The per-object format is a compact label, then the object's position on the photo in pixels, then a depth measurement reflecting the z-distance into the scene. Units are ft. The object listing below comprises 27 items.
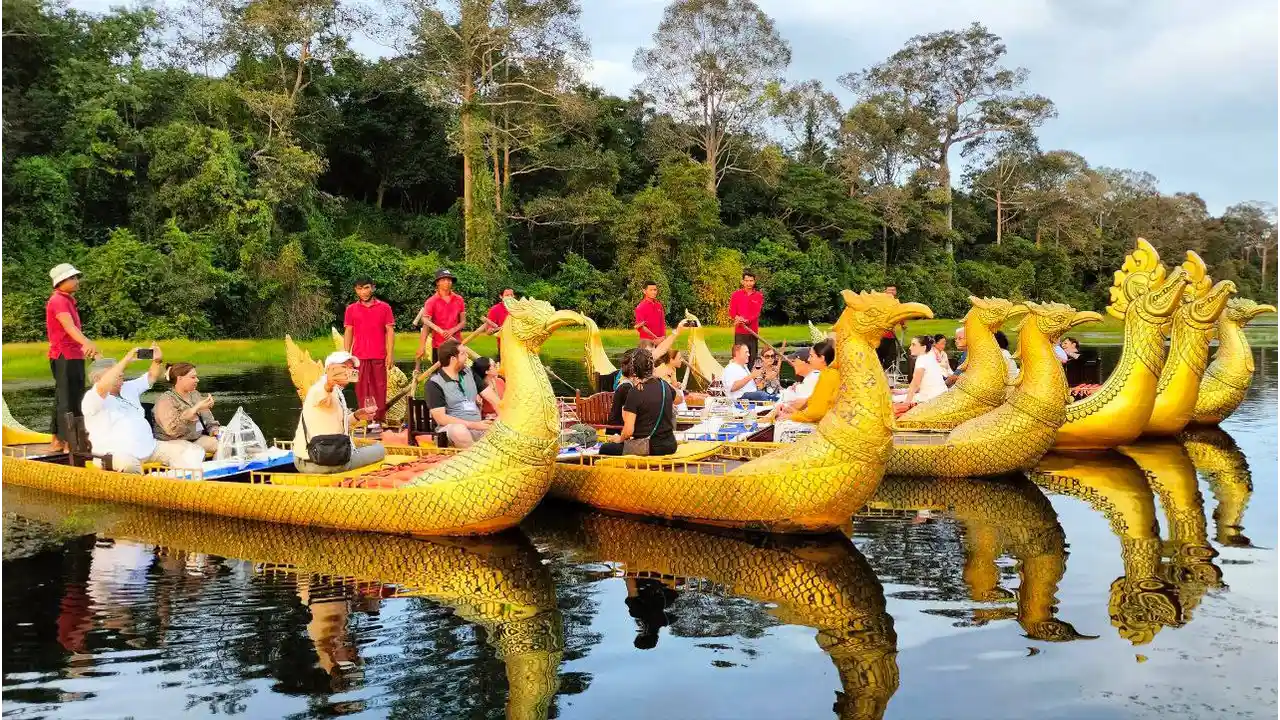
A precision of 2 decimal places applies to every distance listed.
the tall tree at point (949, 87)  160.25
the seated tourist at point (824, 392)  27.86
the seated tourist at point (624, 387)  31.40
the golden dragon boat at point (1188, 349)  43.62
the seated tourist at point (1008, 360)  40.14
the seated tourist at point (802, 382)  37.68
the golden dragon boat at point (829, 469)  25.82
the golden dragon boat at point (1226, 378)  48.83
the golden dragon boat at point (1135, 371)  40.42
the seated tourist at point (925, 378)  42.24
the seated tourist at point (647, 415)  30.73
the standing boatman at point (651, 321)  49.80
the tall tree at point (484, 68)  112.98
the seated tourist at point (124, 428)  31.81
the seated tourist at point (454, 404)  32.40
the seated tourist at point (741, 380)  44.88
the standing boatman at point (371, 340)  41.91
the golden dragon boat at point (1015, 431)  35.01
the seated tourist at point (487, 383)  34.14
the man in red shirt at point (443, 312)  43.04
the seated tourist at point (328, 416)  27.84
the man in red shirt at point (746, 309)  51.60
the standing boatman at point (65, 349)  33.94
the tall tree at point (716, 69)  135.95
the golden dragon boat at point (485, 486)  26.68
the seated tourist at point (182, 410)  33.24
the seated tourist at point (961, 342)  41.73
